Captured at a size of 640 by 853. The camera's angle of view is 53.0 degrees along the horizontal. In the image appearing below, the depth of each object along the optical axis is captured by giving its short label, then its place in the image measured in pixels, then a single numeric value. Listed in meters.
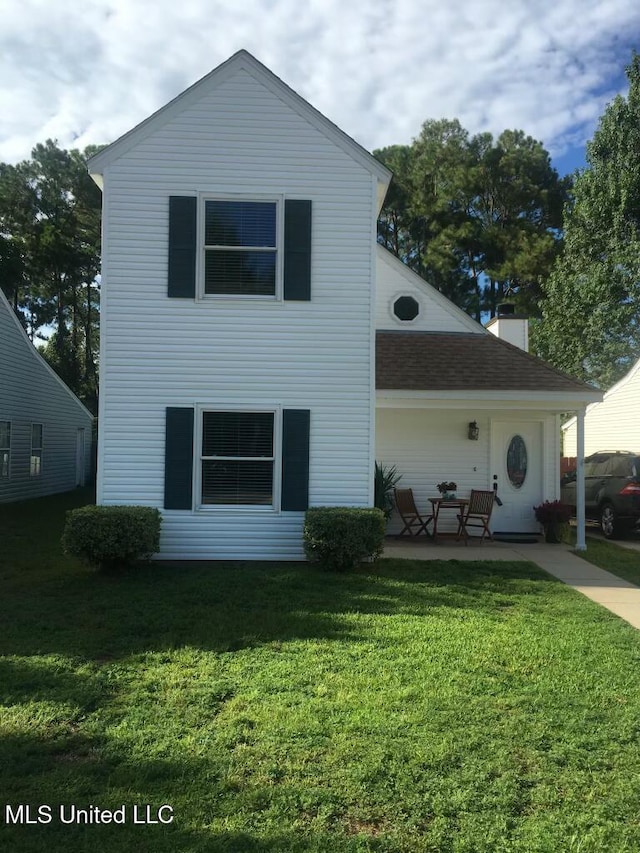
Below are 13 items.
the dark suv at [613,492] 12.48
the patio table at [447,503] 10.77
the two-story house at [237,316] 9.04
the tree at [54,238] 31.95
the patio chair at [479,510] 11.09
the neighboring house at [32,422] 16.34
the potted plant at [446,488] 11.51
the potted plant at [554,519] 11.45
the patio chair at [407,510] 11.29
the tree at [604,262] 21.95
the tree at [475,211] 29.52
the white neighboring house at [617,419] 16.45
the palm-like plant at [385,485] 10.99
